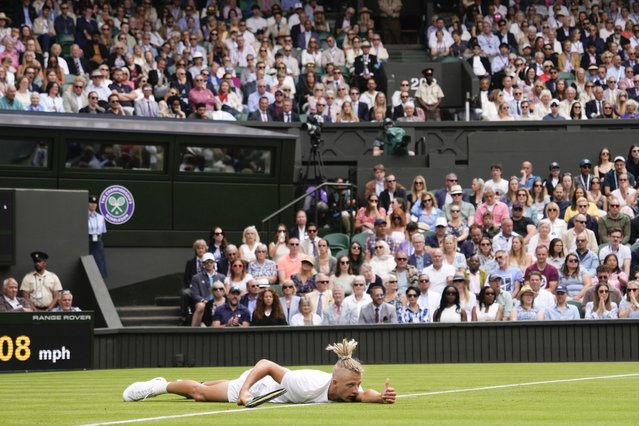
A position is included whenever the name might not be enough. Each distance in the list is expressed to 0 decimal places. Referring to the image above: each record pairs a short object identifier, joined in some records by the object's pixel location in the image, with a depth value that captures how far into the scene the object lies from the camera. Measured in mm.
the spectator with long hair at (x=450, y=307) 20250
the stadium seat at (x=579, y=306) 20797
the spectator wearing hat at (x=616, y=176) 24984
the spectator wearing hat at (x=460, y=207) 23969
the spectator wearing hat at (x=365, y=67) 30094
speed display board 18688
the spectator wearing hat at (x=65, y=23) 29609
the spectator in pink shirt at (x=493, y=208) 23850
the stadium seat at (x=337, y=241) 24172
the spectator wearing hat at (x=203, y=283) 21562
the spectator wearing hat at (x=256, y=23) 32094
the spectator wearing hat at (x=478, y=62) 31031
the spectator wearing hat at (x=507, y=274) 21266
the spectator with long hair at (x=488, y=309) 20297
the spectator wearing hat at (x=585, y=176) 25531
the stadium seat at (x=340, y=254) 22753
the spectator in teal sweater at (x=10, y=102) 25844
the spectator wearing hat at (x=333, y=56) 30953
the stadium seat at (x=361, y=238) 23338
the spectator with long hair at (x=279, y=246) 23016
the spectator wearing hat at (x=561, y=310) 20422
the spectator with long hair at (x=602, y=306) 20406
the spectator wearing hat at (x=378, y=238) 22658
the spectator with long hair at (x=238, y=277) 21578
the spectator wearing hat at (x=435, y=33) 33000
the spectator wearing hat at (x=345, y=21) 33312
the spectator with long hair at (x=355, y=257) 22250
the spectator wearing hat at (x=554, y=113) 28703
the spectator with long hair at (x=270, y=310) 20219
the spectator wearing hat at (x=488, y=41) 32188
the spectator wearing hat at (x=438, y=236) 22750
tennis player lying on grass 10570
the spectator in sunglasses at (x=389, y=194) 24922
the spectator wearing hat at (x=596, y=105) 29016
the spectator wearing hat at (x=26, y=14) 29719
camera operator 26750
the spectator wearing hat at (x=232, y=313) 20531
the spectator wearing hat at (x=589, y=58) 31641
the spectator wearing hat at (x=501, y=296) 20469
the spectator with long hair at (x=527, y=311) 20438
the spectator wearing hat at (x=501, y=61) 31141
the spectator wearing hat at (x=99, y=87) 27109
